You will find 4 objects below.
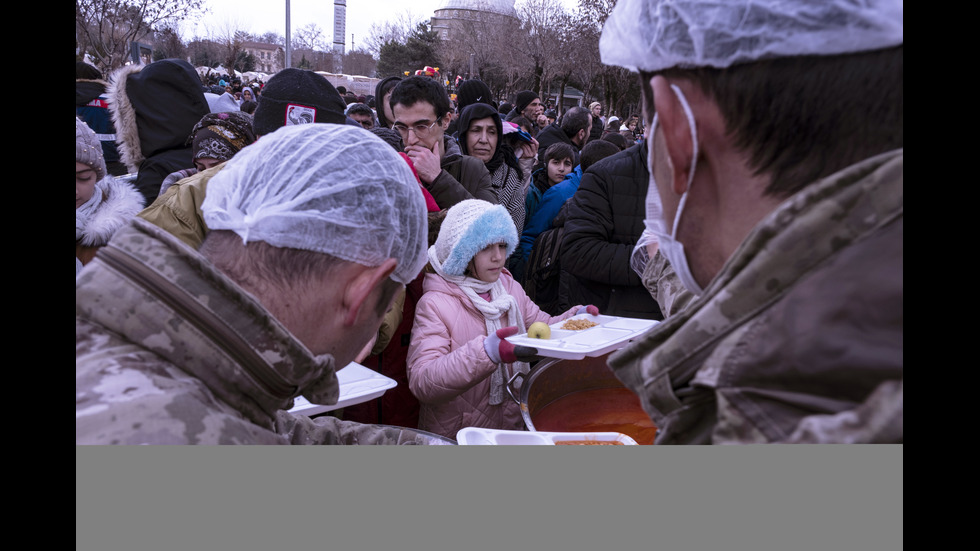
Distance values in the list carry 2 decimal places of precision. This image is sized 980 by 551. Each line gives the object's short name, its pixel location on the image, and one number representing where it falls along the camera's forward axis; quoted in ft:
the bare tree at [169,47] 89.10
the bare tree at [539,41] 94.12
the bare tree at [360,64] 229.70
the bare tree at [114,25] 51.52
